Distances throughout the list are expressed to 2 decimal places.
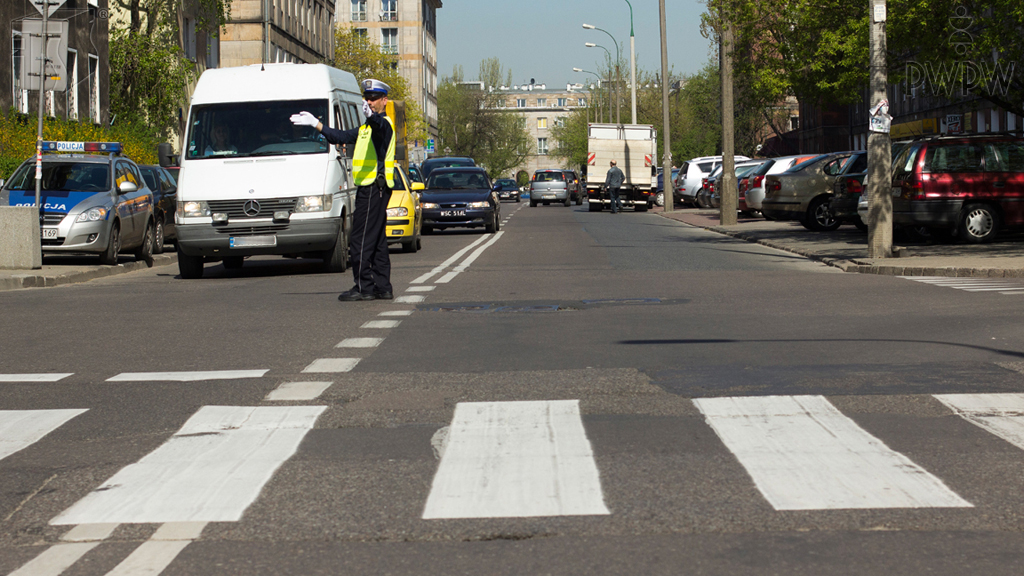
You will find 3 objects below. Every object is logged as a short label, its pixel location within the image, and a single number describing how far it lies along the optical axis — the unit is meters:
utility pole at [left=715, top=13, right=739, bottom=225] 34.38
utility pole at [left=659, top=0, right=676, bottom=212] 46.12
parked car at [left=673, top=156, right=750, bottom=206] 51.41
